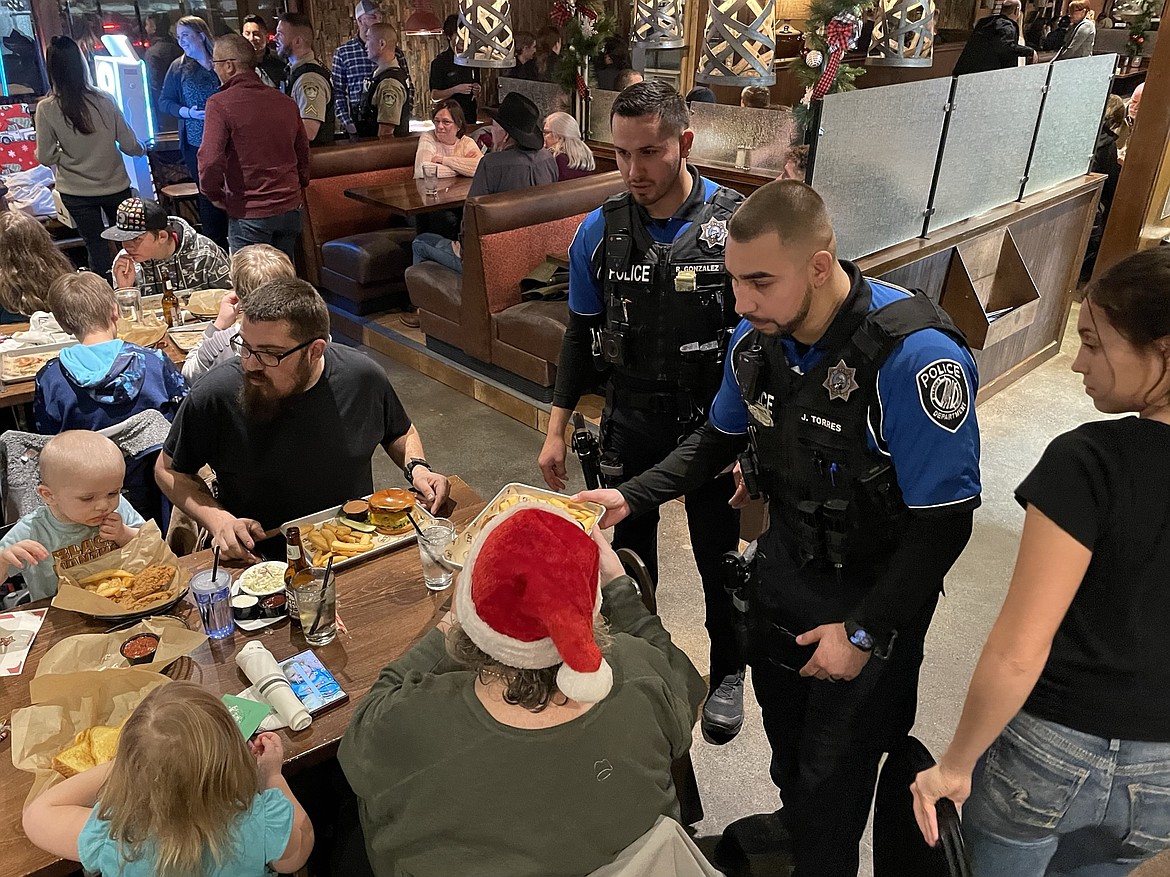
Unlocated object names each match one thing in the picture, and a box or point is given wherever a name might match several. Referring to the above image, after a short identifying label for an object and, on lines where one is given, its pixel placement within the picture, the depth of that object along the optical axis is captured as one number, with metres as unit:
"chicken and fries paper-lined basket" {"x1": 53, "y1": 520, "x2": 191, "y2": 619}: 1.82
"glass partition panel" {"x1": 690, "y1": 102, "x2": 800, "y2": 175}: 5.56
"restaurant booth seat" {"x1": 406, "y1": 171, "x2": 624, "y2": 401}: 4.46
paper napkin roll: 1.63
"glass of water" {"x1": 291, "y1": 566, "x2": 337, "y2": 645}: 1.81
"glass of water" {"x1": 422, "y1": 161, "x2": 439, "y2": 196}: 5.84
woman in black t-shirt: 1.26
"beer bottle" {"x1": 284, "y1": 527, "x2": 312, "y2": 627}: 1.88
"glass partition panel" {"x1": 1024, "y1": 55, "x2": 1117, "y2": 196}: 4.66
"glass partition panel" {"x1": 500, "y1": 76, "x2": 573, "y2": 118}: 6.53
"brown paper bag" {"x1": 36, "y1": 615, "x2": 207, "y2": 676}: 1.70
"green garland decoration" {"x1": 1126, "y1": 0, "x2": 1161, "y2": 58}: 7.12
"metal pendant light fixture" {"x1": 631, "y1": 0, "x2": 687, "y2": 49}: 4.21
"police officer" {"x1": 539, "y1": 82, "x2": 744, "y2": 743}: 2.45
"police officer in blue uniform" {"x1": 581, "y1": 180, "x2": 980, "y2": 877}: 1.68
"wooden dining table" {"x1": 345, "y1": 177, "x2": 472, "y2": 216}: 5.26
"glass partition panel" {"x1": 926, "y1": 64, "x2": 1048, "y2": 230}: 4.00
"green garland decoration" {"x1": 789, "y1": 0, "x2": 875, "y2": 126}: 4.54
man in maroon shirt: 4.75
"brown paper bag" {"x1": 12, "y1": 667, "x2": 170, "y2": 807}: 1.51
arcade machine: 7.02
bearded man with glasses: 2.23
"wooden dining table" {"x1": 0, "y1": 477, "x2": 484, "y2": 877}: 1.44
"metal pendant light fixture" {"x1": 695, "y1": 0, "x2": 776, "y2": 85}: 3.16
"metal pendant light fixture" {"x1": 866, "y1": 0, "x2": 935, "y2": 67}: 3.70
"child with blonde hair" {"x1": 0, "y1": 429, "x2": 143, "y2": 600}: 1.96
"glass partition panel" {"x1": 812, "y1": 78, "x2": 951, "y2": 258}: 3.31
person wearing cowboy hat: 4.80
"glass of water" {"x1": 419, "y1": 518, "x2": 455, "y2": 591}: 2.00
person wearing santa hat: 1.24
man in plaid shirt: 7.51
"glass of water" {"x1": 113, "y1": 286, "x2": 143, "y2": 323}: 3.49
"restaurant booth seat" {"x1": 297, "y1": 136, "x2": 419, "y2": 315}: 5.71
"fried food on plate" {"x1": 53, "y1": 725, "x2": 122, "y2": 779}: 1.49
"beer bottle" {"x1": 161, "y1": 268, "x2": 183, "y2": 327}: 3.52
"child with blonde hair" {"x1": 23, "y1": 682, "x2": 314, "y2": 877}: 1.31
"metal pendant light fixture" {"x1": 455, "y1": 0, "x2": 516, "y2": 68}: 4.33
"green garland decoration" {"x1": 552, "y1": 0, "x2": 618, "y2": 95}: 6.30
